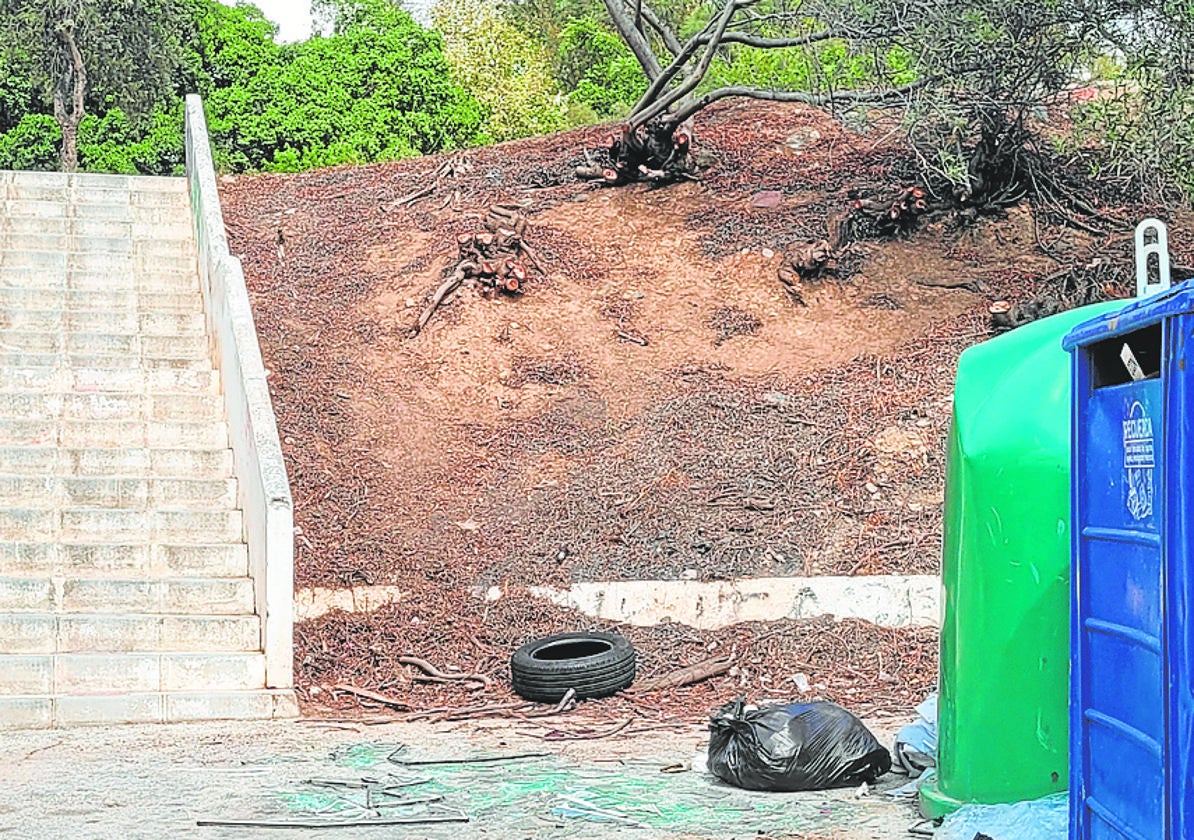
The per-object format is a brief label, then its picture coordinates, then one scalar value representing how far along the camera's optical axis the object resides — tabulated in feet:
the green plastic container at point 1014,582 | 15.11
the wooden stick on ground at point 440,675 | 27.94
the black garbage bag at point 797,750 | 18.78
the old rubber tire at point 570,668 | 26.40
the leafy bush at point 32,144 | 85.15
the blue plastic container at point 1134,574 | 10.75
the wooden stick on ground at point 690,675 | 27.22
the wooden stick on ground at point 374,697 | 26.81
